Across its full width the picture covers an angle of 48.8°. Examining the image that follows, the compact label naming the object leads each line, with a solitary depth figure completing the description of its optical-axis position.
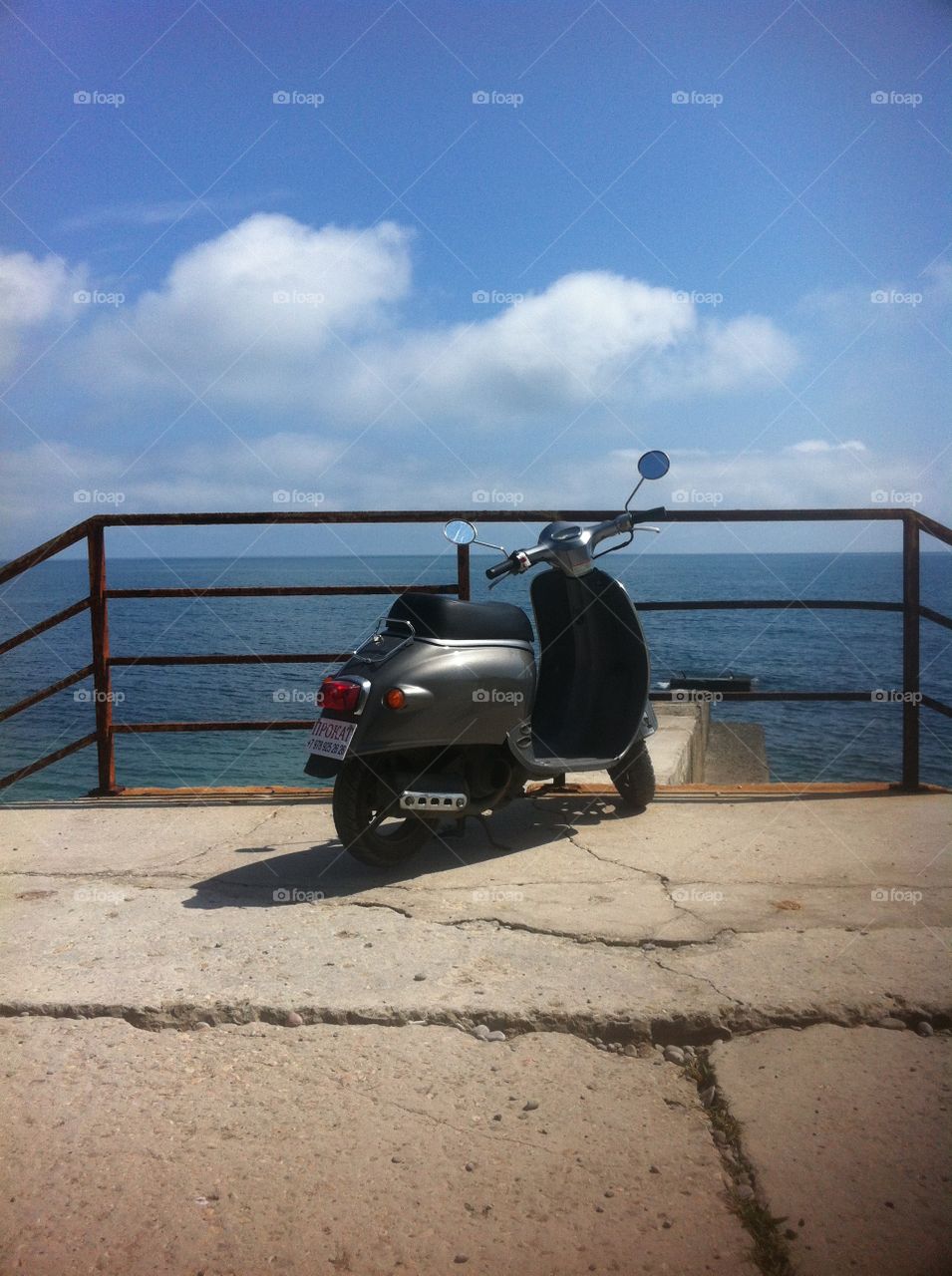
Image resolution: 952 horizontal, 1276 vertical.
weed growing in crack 1.67
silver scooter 3.53
